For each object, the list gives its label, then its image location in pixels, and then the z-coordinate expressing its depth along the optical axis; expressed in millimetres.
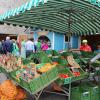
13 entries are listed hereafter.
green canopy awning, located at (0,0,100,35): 2834
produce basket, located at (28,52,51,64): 2987
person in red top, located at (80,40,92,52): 4356
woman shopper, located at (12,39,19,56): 7034
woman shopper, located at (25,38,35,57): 6478
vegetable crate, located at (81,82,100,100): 2896
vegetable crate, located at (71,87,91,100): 2778
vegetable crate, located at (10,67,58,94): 2449
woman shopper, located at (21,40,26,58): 6944
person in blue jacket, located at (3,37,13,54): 6692
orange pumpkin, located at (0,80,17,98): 2766
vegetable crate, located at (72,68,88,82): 2763
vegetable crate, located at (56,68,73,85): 2632
